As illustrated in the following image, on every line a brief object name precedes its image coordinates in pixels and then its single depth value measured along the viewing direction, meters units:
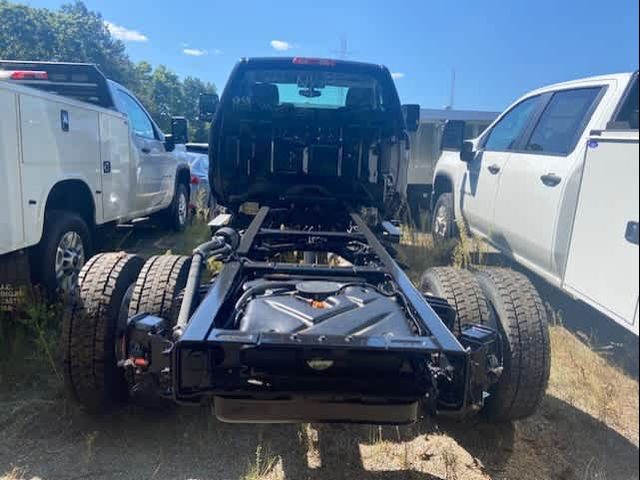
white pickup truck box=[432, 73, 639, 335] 1.56
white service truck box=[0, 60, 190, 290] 3.41
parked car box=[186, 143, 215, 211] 10.04
